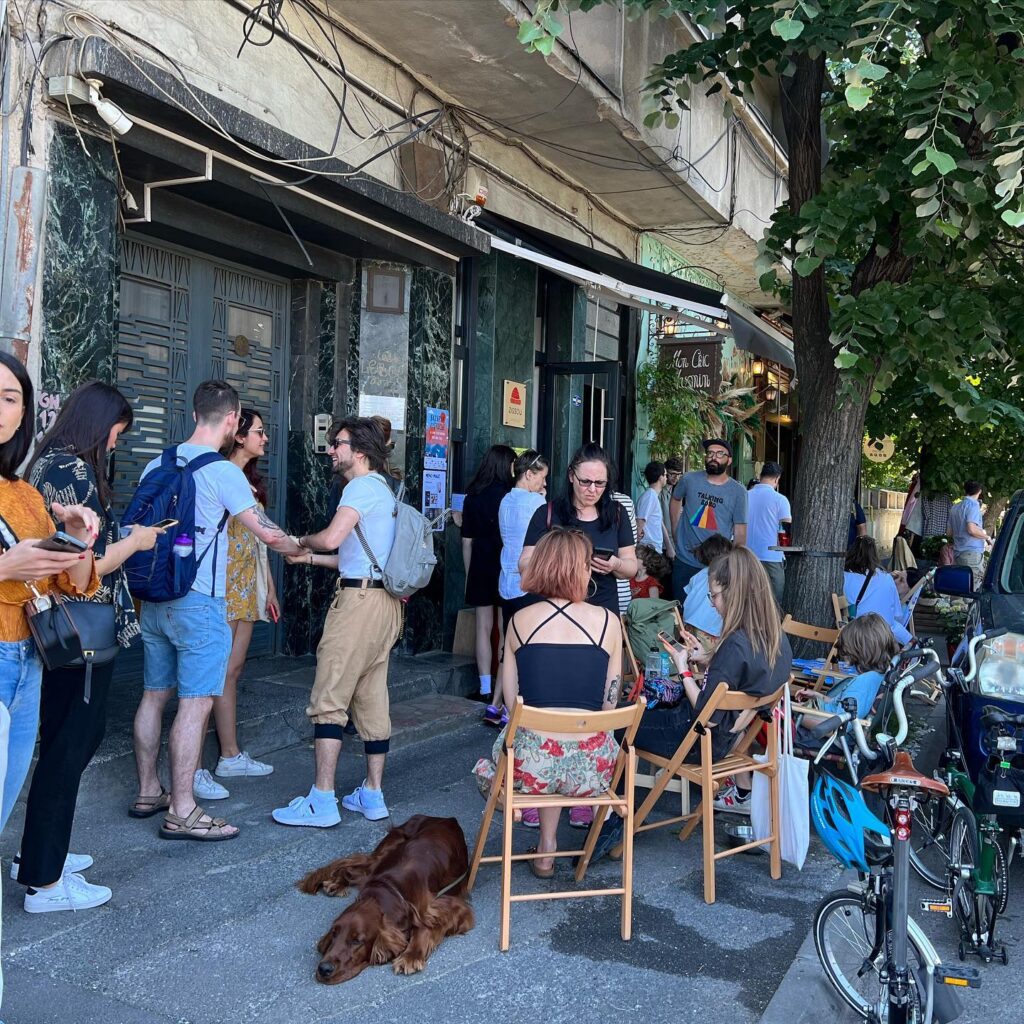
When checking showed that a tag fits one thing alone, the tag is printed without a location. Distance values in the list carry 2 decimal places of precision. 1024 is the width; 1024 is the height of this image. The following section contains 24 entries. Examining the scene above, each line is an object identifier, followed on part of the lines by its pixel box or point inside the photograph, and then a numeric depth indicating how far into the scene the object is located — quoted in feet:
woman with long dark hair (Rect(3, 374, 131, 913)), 11.46
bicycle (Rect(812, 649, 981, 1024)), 9.38
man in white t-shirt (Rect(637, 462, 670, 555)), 32.04
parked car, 13.96
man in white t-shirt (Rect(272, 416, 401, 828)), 15.46
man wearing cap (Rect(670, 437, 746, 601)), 26.25
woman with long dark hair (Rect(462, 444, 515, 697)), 23.63
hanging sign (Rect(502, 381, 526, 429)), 30.19
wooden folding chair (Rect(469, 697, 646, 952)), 11.84
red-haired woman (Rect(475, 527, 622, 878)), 13.11
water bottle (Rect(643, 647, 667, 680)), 19.15
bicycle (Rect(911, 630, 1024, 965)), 12.03
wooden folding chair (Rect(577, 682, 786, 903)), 13.60
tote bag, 14.11
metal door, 20.66
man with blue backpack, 14.08
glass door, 33.58
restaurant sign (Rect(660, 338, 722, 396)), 37.32
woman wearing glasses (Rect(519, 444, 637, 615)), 17.74
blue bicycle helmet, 10.37
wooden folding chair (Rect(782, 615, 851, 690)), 20.70
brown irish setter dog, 10.94
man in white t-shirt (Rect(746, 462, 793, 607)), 31.17
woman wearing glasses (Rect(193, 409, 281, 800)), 16.75
